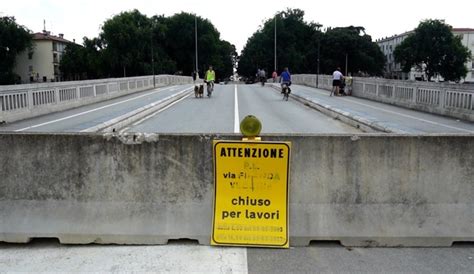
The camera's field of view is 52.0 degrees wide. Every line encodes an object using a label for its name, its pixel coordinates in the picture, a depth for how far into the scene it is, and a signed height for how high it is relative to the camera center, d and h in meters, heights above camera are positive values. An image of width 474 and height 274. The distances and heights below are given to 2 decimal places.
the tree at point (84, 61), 97.81 +2.36
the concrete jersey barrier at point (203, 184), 5.26 -1.21
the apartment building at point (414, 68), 124.41 +3.47
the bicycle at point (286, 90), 30.52 -1.07
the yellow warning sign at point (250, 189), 5.21 -1.25
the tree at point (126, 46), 93.88 +5.20
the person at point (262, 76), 56.39 -0.37
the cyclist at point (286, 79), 30.44 -0.38
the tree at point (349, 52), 109.00 +4.67
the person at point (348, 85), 32.66 -0.82
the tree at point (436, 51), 103.62 +4.65
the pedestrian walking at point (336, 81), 31.53 -0.53
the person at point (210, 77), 30.86 -0.27
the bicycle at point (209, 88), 31.59 -0.99
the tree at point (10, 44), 93.06 +5.65
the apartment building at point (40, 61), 109.38 +2.59
